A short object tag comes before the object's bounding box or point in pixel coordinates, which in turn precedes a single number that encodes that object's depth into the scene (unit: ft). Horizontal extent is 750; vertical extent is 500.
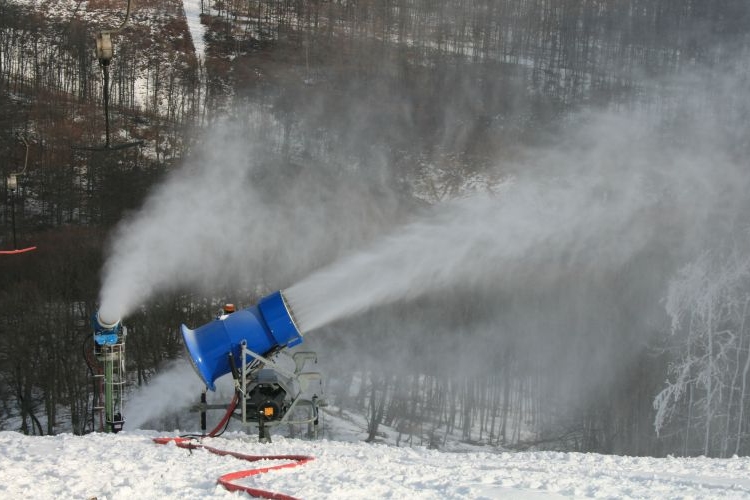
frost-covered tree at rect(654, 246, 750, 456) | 127.24
